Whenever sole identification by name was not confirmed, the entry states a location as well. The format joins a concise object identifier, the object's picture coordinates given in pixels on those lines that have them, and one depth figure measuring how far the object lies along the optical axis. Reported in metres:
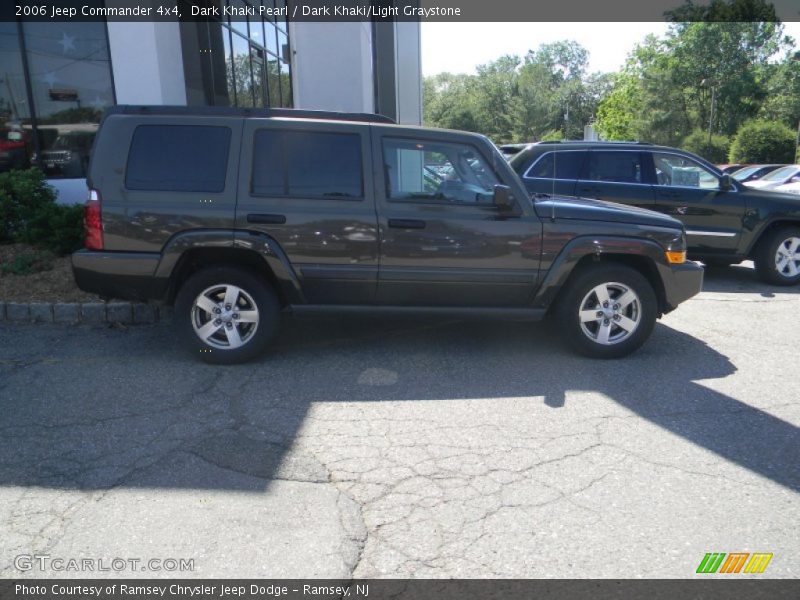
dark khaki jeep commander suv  4.88
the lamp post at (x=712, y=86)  45.03
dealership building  8.77
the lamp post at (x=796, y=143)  33.66
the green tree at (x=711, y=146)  41.91
